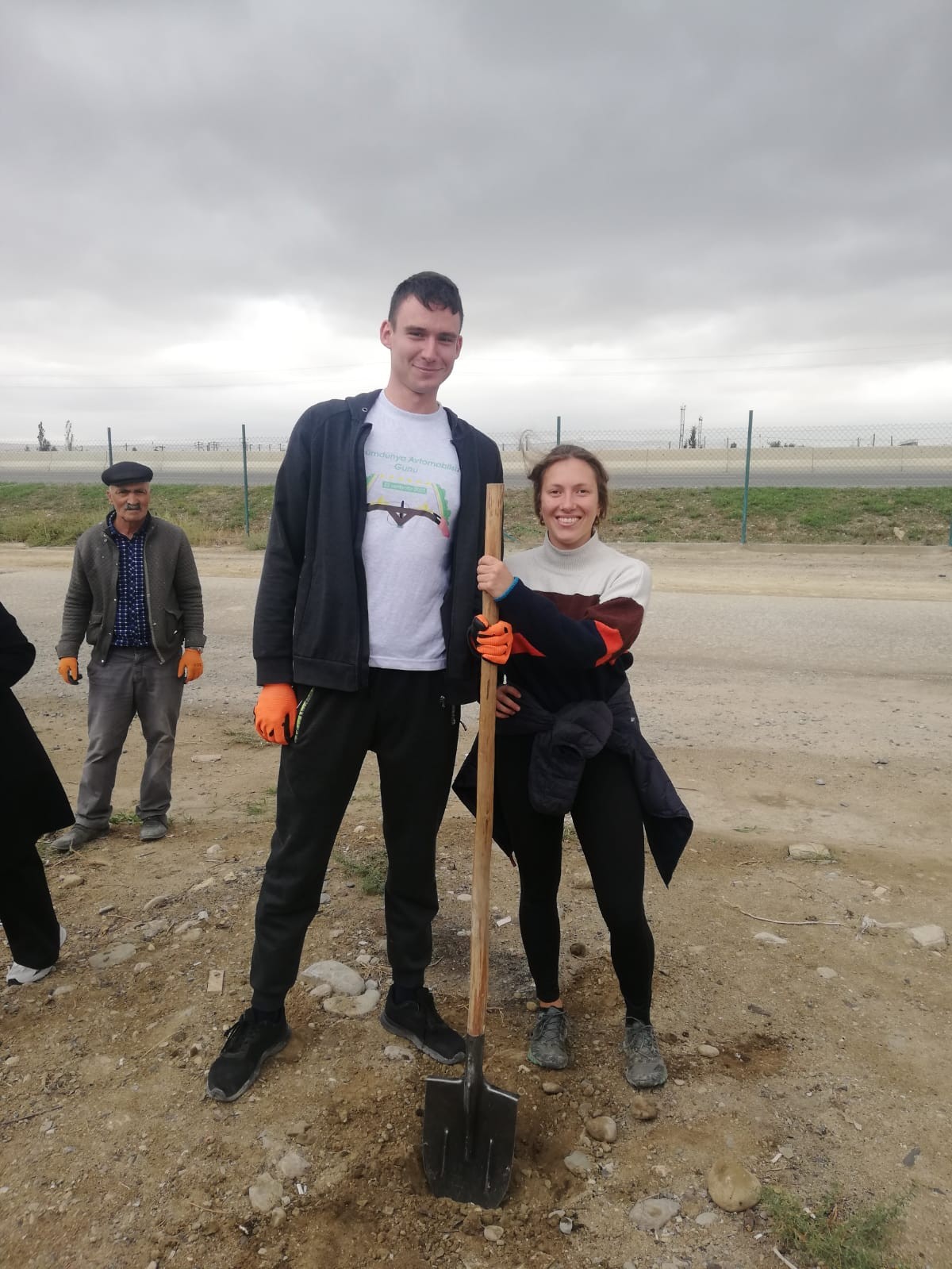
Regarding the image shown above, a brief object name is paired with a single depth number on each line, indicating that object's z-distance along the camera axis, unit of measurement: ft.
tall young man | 8.09
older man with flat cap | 14.66
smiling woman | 8.00
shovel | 7.61
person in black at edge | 9.82
